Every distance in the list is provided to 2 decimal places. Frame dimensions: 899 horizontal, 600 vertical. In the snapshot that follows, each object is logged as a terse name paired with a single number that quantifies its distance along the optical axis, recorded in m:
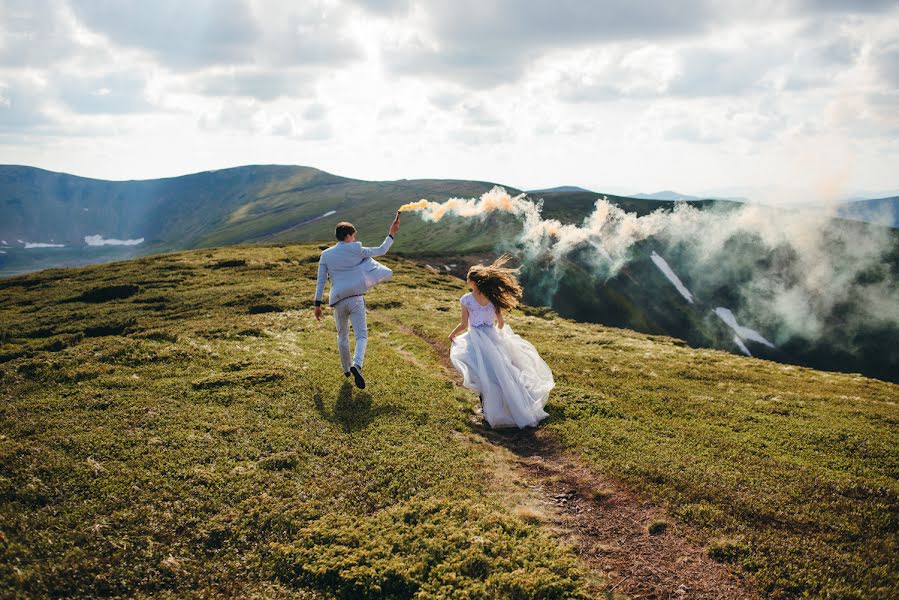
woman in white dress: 16.48
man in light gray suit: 17.58
